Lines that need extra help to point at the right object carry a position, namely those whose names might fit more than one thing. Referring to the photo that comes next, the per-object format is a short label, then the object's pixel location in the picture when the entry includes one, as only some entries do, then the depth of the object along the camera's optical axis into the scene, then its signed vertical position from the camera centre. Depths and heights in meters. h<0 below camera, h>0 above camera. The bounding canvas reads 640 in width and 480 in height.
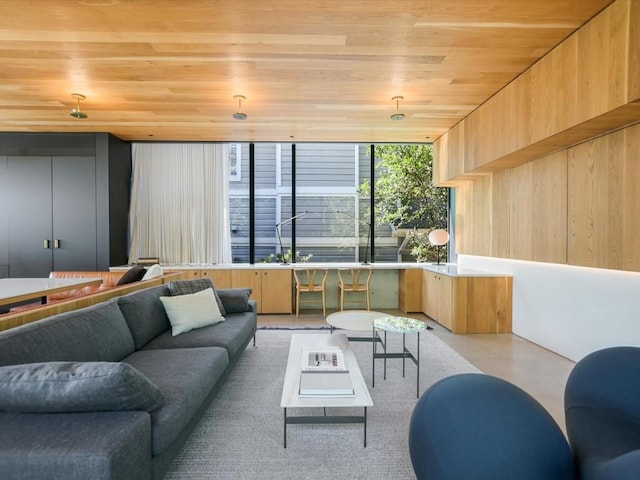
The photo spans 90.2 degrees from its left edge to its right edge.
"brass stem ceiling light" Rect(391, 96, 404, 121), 3.45 +1.32
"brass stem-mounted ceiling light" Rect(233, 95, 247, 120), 3.39 +1.45
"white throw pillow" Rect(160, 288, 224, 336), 2.66 -0.68
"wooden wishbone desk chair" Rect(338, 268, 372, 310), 4.87 -0.79
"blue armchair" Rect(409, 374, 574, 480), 1.02 -0.69
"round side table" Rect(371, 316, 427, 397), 2.56 -0.79
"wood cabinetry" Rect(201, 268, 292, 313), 4.94 -0.80
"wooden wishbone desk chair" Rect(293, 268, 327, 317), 4.85 -0.81
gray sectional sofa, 1.10 -0.73
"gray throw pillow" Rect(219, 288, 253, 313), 3.24 -0.70
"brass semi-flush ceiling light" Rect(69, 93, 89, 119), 3.33 +1.44
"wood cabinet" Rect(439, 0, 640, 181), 1.96 +1.05
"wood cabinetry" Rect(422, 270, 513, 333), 3.98 -0.90
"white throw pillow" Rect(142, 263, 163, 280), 3.52 -0.44
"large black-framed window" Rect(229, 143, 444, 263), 5.48 +0.48
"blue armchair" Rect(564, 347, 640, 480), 1.11 -0.72
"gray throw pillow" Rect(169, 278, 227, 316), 2.95 -0.52
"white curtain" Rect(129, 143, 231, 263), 5.20 +0.51
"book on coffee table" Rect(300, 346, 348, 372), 2.01 -0.86
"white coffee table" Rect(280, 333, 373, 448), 1.74 -0.93
